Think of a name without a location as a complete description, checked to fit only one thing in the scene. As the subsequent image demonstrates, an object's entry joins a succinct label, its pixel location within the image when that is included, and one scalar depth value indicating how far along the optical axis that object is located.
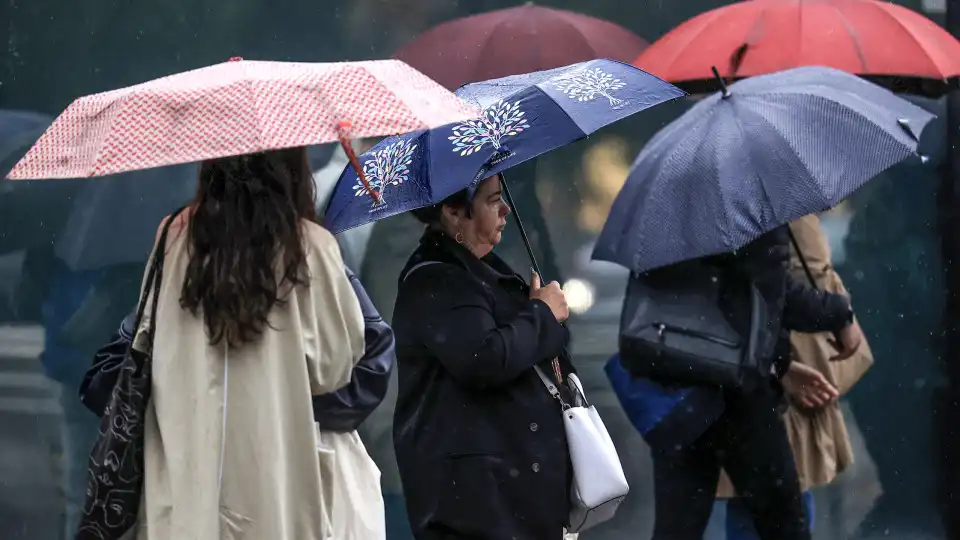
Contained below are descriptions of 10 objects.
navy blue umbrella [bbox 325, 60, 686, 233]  8.87
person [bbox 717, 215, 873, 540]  11.80
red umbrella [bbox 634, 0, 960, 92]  12.64
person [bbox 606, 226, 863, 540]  10.97
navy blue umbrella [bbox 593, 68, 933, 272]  10.43
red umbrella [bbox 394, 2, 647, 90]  13.43
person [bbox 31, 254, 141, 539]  14.46
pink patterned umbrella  7.07
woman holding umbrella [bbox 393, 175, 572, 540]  8.70
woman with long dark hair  7.54
